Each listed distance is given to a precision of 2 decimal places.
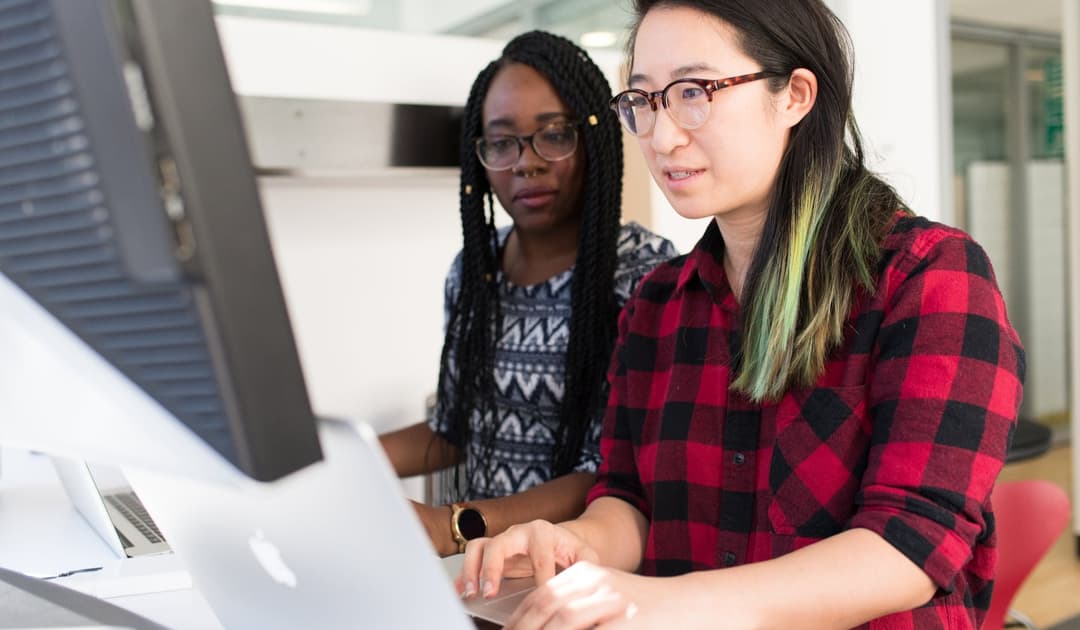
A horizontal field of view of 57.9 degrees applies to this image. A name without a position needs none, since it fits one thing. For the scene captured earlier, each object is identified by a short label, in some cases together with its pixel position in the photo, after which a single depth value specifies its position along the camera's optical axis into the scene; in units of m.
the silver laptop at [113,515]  0.95
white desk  0.80
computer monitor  0.33
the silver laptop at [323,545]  0.41
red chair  1.34
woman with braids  1.49
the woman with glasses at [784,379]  0.82
